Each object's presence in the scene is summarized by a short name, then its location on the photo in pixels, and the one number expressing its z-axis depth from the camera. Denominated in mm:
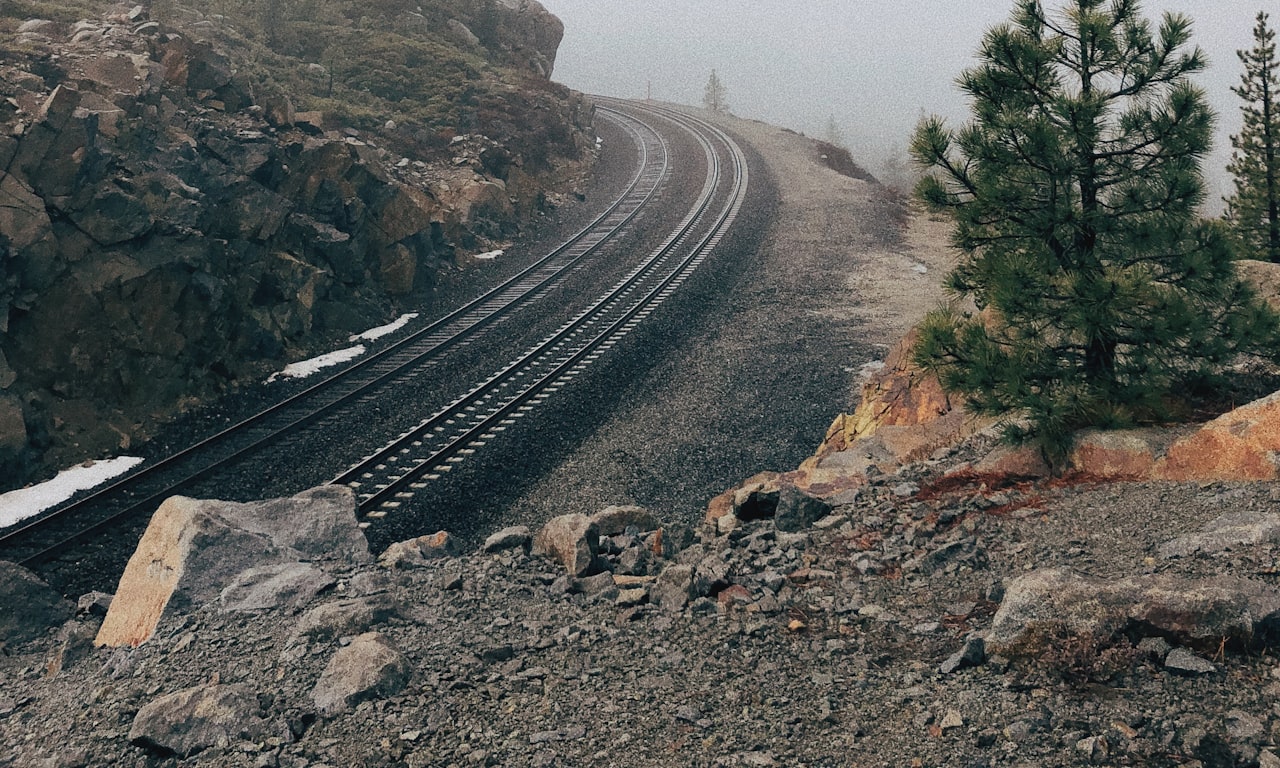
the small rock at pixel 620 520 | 11328
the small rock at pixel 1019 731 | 5809
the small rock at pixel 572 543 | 9922
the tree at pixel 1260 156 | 26734
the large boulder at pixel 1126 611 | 6203
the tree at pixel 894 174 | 105912
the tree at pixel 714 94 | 111831
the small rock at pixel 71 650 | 9430
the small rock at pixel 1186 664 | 6051
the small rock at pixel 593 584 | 9398
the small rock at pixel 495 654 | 7812
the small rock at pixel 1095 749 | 5496
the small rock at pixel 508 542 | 10938
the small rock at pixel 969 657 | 6777
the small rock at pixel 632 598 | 8852
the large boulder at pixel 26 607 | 10672
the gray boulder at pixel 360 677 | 7168
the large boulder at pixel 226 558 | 9453
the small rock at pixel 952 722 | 6082
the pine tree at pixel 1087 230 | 9445
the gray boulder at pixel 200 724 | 6797
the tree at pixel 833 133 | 134450
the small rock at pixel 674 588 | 8641
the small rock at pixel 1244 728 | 5406
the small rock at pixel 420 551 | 10582
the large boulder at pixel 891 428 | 12555
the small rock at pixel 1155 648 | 6258
